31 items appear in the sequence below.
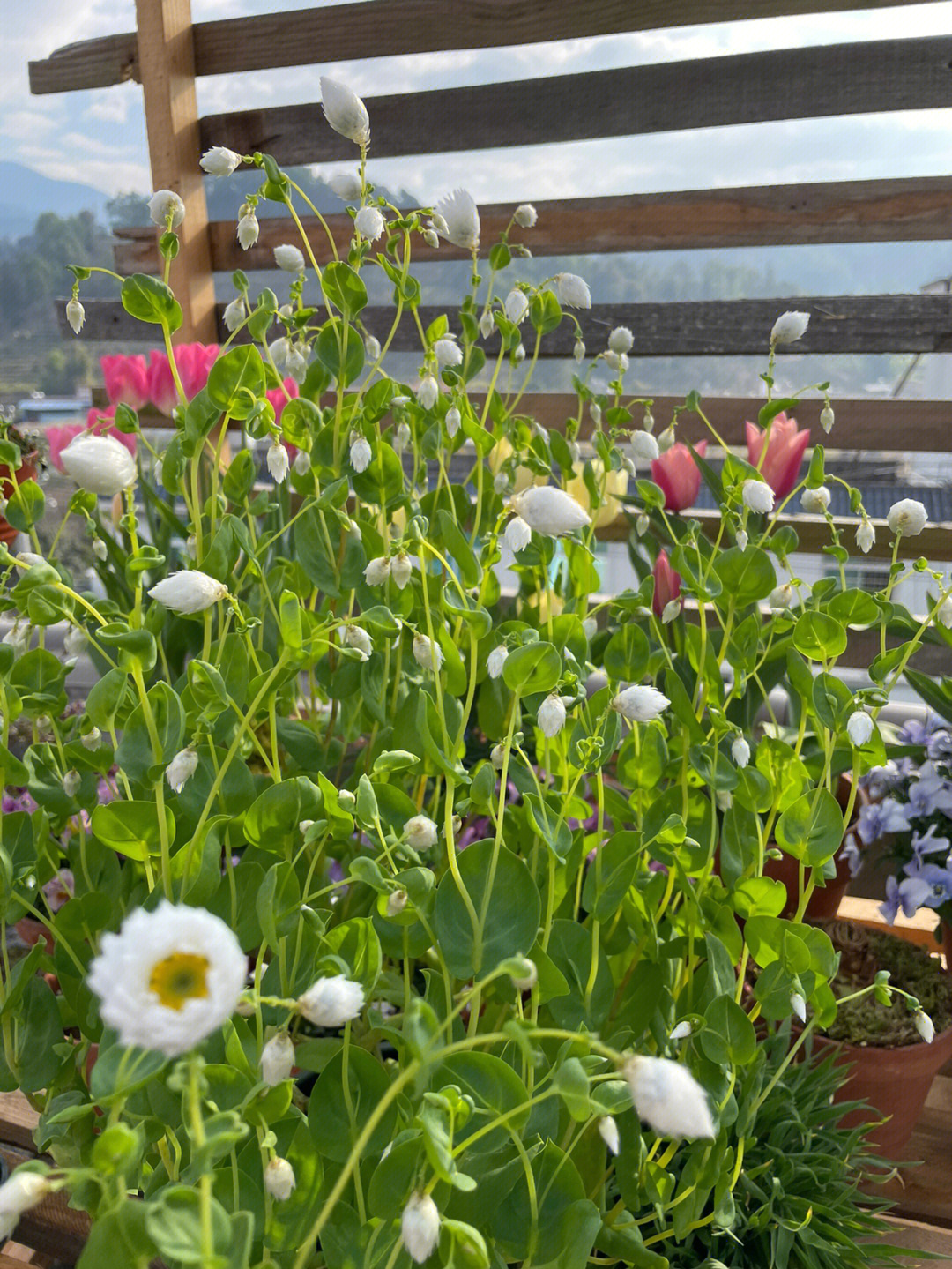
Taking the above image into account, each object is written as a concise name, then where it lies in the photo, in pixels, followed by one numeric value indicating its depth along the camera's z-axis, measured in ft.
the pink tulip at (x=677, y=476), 3.12
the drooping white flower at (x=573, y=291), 2.09
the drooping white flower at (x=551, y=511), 1.28
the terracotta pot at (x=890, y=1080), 2.06
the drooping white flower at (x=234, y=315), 2.02
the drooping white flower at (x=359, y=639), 1.38
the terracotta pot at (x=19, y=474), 3.18
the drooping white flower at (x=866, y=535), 1.79
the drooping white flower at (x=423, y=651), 1.46
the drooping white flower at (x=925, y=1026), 1.58
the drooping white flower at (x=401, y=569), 1.41
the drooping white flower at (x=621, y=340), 2.27
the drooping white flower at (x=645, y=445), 2.20
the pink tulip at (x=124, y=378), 3.36
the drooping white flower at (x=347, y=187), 1.78
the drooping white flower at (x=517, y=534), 1.41
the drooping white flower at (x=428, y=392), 1.90
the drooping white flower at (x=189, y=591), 1.22
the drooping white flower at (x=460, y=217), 1.85
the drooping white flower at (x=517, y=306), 1.94
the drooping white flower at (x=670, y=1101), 0.73
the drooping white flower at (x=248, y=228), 1.88
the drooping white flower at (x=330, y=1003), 0.85
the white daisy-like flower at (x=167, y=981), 0.60
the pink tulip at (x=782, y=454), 2.83
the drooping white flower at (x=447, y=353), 2.00
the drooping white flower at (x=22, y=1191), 0.74
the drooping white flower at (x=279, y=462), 1.75
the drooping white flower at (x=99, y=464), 1.24
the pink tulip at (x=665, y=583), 2.68
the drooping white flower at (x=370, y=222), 1.64
